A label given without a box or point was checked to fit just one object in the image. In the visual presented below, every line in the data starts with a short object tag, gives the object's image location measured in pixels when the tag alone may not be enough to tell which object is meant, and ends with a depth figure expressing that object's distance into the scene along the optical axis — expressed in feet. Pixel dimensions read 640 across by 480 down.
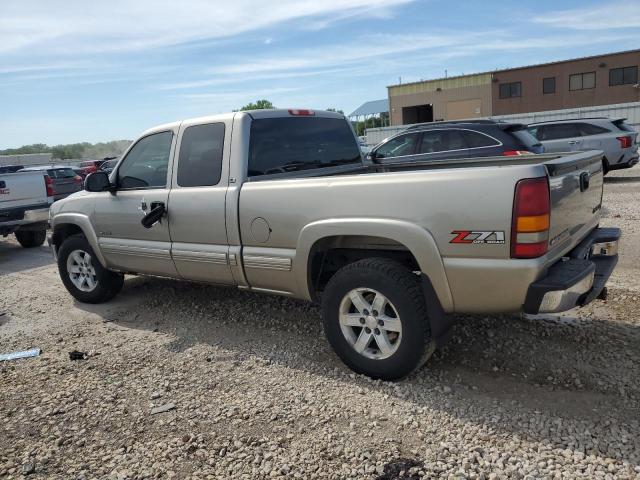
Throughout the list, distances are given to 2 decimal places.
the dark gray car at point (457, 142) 29.27
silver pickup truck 10.39
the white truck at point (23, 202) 30.91
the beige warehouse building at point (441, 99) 160.76
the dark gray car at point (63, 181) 57.36
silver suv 43.39
